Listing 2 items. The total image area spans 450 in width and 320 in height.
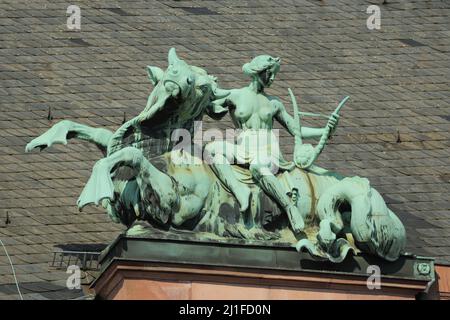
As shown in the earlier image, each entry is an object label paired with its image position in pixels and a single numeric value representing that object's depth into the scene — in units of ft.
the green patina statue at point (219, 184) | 114.01
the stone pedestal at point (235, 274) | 112.47
